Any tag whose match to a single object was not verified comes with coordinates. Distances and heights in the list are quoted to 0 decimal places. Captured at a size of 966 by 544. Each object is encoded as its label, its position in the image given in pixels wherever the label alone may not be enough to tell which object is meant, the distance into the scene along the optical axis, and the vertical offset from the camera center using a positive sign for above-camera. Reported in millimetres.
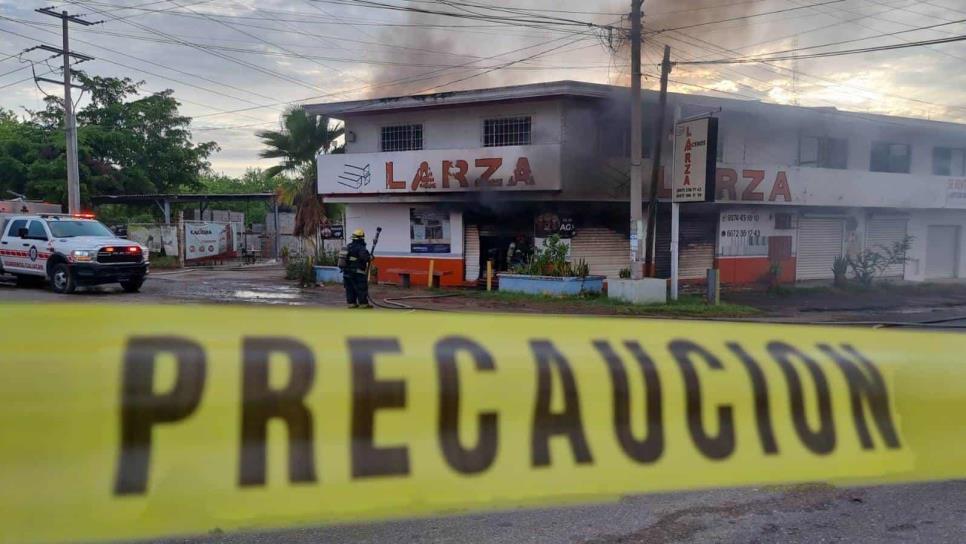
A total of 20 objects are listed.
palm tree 20625 +2582
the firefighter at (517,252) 17672 -512
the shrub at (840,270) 19328 -984
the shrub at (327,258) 19266 -820
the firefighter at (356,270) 12125 -736
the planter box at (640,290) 14469 -1269
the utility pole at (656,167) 14688 +1641
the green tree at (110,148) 28375 +3863
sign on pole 13961 +1700
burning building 16719 +1538
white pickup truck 13789 -550
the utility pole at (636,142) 13773 +2029
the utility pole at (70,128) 21547 +3434
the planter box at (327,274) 18673 -1270
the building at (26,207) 16281 +566
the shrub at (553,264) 15797 -744
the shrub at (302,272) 18141 -1195
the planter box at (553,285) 15391 -1248
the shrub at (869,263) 18853 -761
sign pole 14877 +127
